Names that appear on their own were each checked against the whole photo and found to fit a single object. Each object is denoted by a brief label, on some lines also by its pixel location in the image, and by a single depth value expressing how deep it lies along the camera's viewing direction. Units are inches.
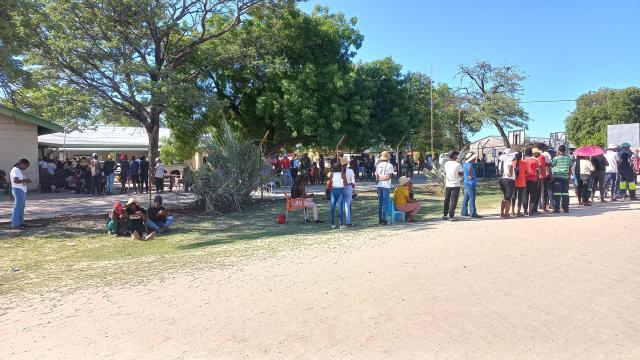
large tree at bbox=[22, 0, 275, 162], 554.6
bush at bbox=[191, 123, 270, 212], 568.4
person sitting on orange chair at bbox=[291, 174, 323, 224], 484.7
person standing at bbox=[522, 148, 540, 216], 440.5
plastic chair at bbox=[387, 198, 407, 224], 439.0
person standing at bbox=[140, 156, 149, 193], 806.5
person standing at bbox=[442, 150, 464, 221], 421.1
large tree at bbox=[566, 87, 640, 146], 1941.4
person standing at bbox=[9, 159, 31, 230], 431.5
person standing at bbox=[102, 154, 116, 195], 767.7
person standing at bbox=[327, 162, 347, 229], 415.8
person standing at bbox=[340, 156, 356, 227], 414.3
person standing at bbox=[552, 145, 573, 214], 455.8
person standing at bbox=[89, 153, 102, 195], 767.7
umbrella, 509.4
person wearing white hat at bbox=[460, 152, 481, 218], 426.0
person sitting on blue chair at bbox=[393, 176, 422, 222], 443.8
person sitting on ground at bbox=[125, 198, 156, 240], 414.3
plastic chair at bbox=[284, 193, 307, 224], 473.4
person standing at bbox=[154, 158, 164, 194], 715.2
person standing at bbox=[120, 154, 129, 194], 790.5
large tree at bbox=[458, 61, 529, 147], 1309.1
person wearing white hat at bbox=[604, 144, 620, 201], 554.9
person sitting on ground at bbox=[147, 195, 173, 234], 440.5
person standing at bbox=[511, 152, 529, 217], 434.9
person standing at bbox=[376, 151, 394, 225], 427.5
